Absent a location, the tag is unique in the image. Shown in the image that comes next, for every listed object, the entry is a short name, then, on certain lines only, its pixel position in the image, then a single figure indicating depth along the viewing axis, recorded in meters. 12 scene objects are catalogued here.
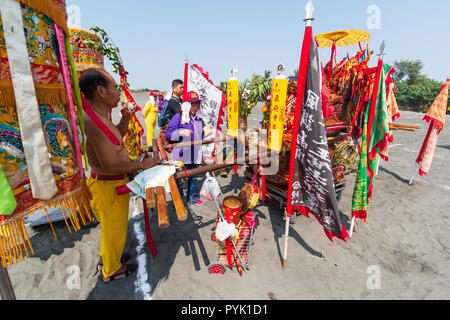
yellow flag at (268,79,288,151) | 3.92
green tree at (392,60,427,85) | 40.67
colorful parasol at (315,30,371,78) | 5.39
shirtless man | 2.16
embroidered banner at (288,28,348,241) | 2.41
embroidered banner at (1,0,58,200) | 1.15
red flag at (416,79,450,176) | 4.96
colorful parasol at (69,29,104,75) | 3.85
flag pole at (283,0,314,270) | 2.19
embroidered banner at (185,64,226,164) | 4.63
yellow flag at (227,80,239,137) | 4.73
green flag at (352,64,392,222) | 2.99
